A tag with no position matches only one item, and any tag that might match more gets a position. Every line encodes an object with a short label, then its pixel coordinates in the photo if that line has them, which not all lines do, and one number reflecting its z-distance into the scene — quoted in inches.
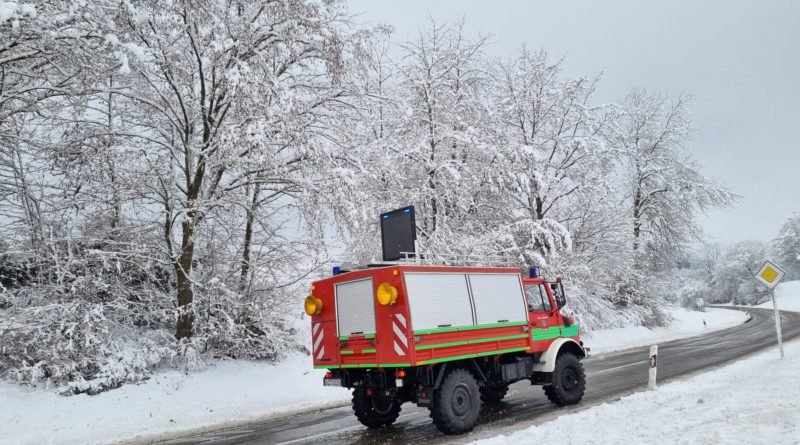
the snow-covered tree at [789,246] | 2950.3
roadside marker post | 388.2
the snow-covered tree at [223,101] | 397.7
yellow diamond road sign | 526.6
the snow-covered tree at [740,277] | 3147.1
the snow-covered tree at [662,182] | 1134.0
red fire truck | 289.7
